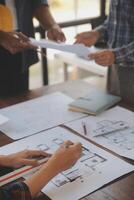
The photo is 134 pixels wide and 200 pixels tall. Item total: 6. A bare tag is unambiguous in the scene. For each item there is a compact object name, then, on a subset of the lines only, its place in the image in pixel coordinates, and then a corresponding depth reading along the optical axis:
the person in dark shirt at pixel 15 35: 1.66
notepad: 1.44
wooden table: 0.94
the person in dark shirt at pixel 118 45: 1.43
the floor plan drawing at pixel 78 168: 0.96
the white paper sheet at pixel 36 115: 1.33
